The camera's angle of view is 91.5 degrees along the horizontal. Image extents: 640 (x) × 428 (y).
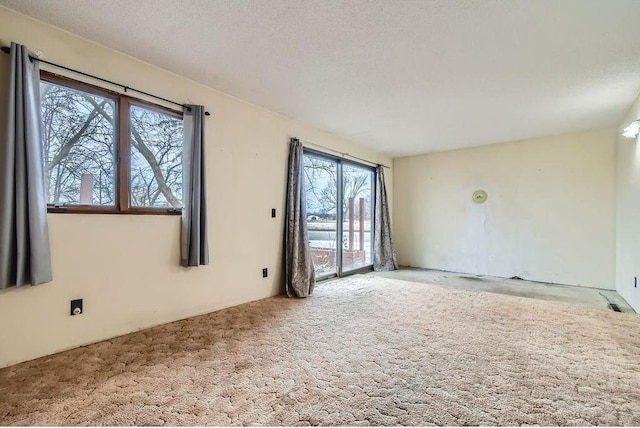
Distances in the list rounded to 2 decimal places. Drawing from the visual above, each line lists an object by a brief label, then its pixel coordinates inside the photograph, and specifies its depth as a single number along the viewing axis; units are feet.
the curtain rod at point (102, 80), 6.64
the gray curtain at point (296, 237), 12.91
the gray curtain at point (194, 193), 9.61
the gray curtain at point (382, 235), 19.11
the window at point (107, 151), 7.42
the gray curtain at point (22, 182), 6.38
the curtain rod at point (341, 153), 14.57
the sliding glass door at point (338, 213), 15.30
